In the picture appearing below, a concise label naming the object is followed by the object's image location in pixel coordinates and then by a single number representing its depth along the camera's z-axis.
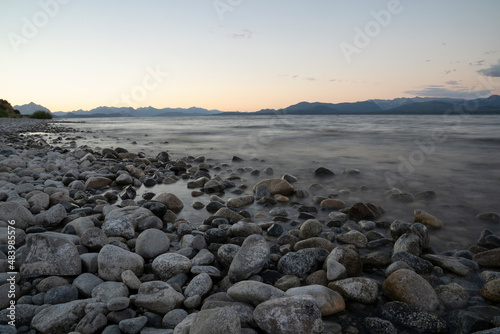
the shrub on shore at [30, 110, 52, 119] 70.25
